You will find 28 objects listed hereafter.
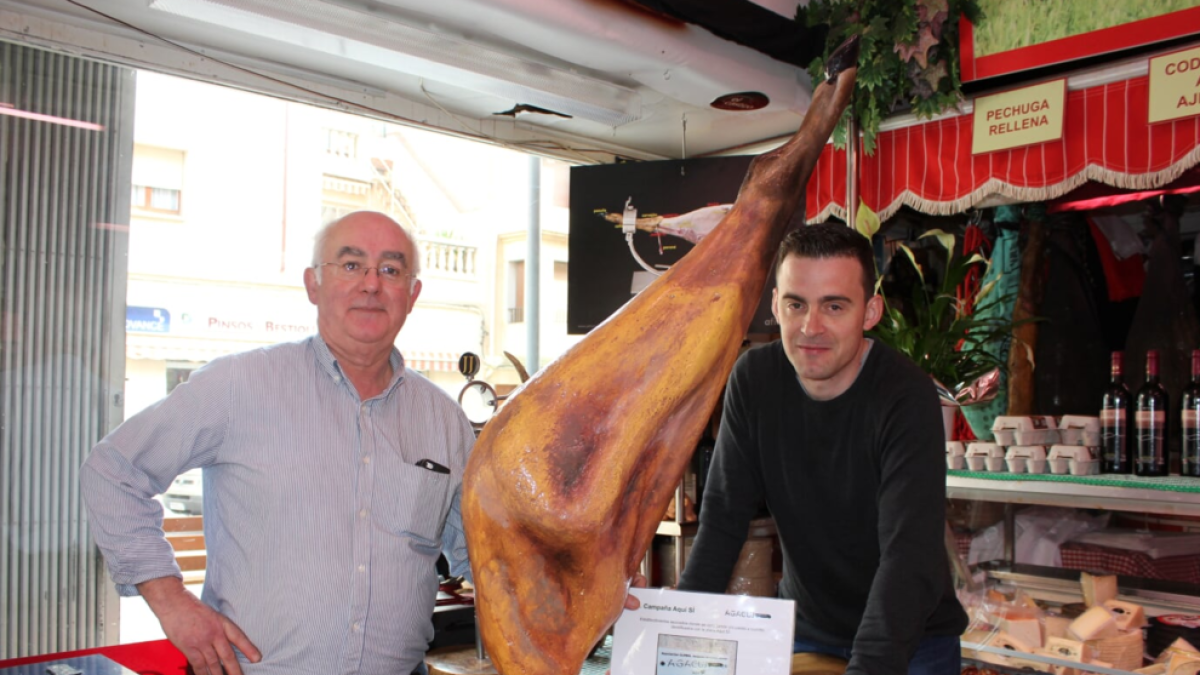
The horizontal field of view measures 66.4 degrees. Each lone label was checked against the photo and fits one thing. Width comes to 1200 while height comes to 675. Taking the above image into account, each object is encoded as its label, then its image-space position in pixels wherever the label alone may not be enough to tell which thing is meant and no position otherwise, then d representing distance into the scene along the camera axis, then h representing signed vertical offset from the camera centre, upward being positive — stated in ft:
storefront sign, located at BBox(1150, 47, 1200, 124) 9.93 +3.01
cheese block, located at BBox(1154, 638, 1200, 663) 8.57 -2.72
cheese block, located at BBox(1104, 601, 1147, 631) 8.87 -2.51
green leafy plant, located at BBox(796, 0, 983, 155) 11.69 +3.85
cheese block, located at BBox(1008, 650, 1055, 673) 9.37 -3.21
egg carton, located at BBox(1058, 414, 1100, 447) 9.97 -0.82
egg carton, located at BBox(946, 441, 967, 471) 10.80 -1.19
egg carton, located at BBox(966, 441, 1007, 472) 10.42 -1.17
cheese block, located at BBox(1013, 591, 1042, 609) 9.86 -2.65
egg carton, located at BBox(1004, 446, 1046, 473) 10.02 -1.14
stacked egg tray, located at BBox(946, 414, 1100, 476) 9.84 -1.01
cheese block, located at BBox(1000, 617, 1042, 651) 9.46 -2.86
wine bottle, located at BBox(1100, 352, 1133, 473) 9.89 -0.75
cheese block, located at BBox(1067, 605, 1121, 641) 8.87 -2.61
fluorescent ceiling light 10.16 +3.60
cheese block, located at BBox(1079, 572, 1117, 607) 9.31 -2.36
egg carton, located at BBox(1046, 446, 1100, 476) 9.73 -1.11
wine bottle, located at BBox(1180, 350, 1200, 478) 9.18 -0.69
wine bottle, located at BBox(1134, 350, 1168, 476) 9.45 -0.71
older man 6.06 -1.01
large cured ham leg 2.66 -0.29
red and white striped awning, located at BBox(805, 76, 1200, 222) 10.64 +2.51
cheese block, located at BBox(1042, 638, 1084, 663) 8.96 -2.90
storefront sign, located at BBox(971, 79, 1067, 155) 11.28 +3.02
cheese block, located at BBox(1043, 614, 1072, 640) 9.30 -2.75
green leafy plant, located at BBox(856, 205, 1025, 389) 10.20 +0.22
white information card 3.38 -1.08
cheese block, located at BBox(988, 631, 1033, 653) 9.48 -3.01
